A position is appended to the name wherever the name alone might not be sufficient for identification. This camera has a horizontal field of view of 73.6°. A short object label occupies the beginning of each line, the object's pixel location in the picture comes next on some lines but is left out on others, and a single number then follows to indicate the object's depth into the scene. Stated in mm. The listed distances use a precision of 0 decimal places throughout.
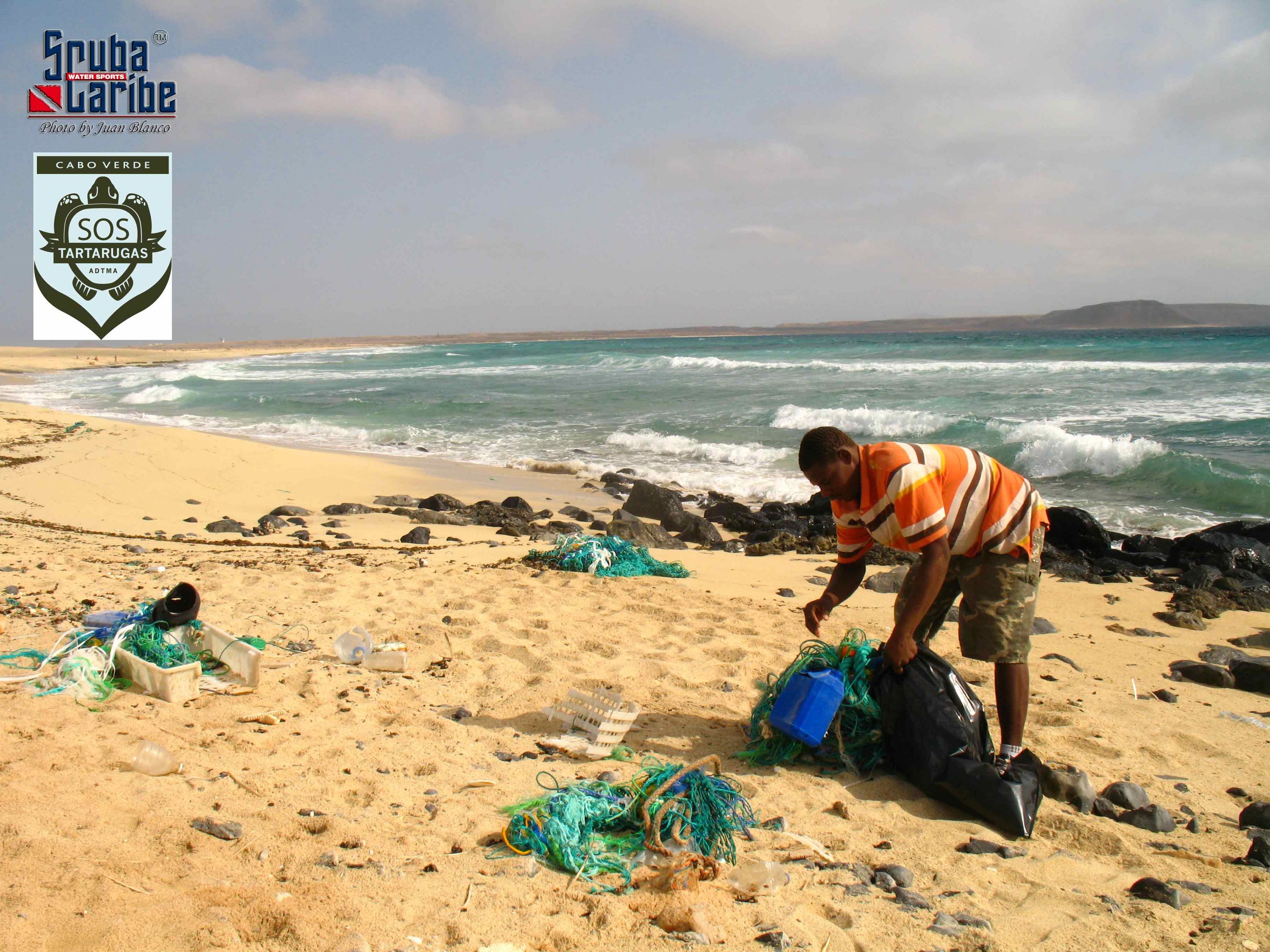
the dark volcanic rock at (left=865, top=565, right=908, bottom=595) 6645
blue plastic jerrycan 3434
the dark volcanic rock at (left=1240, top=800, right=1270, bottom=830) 3203
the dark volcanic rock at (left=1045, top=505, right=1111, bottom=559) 8445
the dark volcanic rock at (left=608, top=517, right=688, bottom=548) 8227
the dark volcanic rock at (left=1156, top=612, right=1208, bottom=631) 6070
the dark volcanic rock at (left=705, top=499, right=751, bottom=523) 10133
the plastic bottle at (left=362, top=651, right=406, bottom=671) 4379
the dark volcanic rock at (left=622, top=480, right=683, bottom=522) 9453
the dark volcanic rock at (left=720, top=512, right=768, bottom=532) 9648
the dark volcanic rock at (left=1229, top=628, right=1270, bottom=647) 5703
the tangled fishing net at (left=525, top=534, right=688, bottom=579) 6562
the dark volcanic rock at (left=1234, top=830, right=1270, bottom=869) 2939
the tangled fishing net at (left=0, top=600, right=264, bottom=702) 3650
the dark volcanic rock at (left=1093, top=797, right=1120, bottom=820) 3301
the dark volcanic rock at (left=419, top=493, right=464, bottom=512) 9742
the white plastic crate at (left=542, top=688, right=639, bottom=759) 3621
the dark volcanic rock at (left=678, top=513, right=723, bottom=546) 8953
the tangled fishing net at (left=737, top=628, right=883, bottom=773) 3541
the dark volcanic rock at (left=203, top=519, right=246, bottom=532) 8047
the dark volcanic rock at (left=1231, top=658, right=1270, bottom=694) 4668
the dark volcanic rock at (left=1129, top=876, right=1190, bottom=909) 2688
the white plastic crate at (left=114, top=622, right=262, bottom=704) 3695
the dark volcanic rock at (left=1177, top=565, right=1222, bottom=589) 7172
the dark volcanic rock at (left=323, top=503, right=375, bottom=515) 9258
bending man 3084
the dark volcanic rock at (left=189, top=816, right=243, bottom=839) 2672
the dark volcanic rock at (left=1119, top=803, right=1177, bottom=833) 3199
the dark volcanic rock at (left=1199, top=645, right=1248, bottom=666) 5234
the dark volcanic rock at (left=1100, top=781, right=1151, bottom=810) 3348
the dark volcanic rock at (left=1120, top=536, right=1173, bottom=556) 8617
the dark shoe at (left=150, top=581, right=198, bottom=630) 4105
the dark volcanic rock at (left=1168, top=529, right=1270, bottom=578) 7879
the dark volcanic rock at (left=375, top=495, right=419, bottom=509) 10055
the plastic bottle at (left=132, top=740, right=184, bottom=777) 3033
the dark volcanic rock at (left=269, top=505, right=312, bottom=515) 8945
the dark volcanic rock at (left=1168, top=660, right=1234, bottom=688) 4773
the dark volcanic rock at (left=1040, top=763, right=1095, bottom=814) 3332
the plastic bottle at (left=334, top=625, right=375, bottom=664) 4453
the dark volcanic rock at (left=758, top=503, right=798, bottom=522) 10031
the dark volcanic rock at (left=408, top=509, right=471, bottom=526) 8961
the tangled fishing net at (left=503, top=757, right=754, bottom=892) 2752
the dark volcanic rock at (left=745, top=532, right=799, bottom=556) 8359
